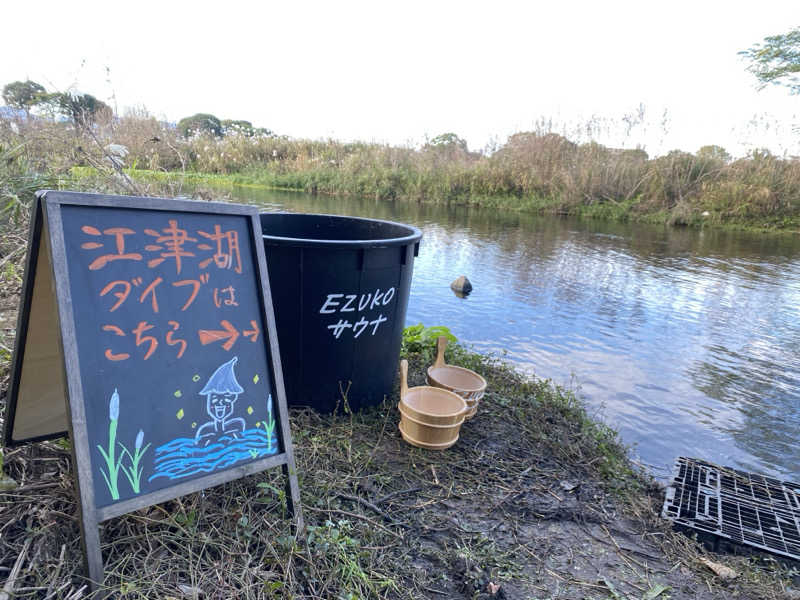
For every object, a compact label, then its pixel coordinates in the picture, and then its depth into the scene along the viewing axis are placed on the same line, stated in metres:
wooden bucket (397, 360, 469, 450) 2.48
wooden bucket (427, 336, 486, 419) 2.89
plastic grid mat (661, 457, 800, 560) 2.46
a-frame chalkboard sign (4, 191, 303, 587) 1.30
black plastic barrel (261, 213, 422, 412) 2.39
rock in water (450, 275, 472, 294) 7.17
